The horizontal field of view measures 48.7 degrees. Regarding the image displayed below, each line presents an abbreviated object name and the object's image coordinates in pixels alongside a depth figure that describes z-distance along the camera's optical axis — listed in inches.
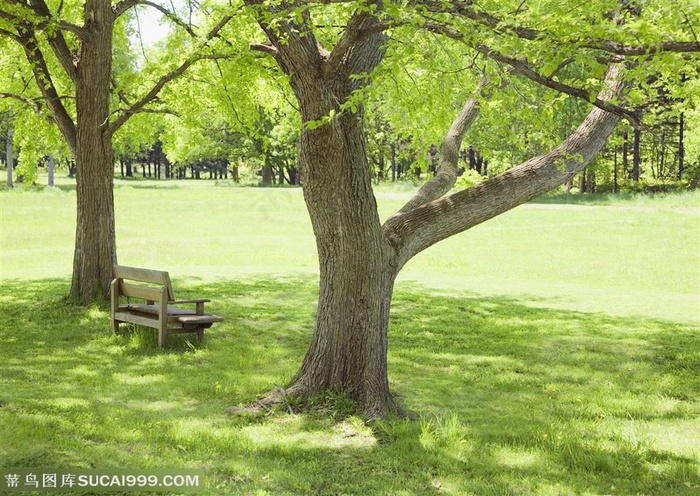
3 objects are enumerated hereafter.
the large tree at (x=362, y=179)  244.2
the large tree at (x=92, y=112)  495.5
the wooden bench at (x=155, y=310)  394.9
